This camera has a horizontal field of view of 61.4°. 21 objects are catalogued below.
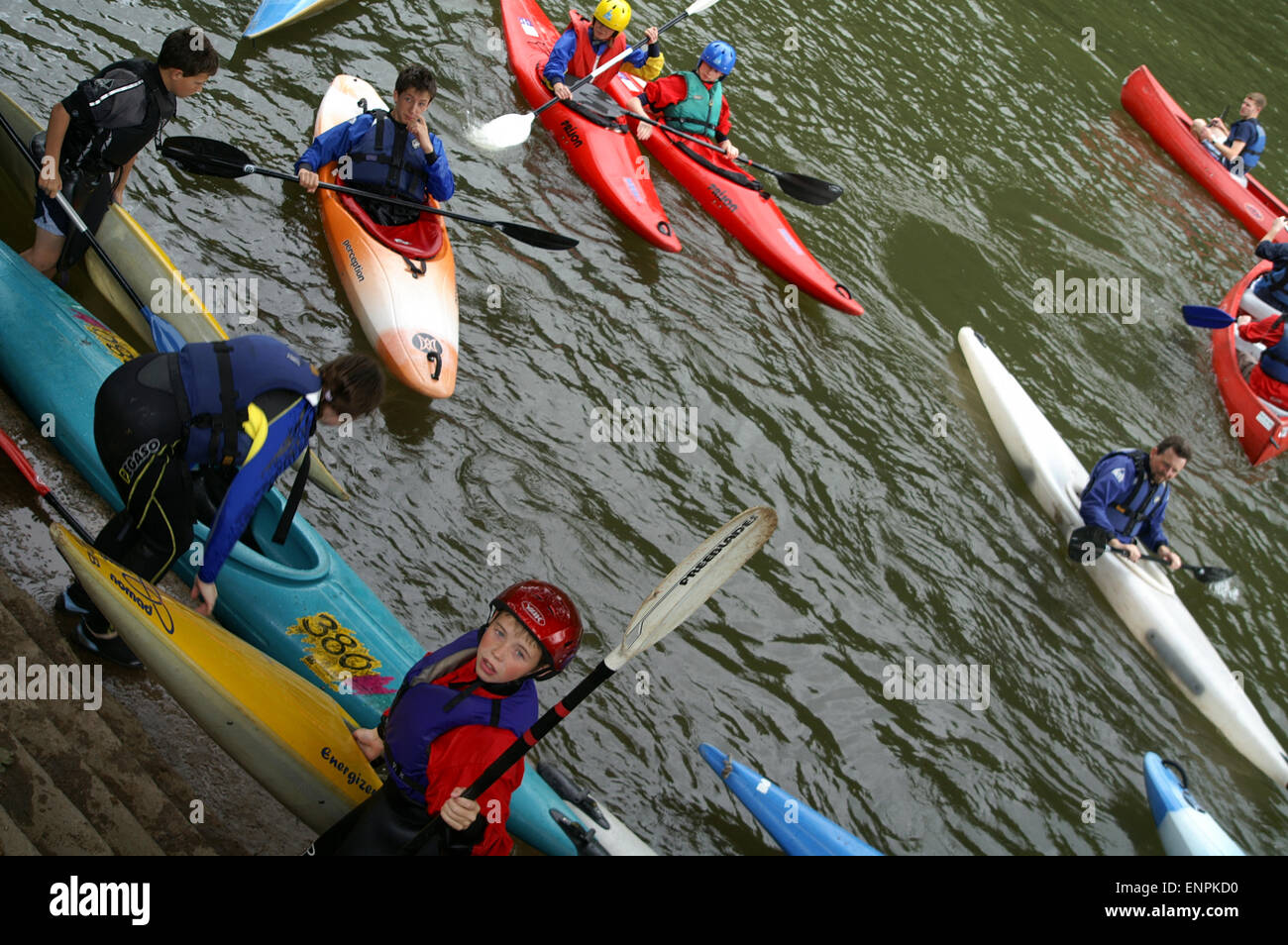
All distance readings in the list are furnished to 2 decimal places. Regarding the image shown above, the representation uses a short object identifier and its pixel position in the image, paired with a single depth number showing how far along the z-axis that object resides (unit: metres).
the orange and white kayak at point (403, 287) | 6.39
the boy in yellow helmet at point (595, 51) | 8.82
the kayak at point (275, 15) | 8.65
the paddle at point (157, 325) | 5.46
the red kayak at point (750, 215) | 8.31
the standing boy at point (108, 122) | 4.93
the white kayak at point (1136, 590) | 6.54
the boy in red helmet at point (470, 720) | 3.21
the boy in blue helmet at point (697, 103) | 8.80
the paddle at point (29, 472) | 4.43
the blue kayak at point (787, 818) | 4.93
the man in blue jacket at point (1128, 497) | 7.07
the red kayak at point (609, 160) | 8.21
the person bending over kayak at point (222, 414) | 3.63
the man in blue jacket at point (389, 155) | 6.70
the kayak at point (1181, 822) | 5.64
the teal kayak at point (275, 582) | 4.55
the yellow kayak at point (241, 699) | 3.83
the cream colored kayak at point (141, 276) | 5.91
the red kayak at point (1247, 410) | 8.60
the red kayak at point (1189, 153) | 11.54
